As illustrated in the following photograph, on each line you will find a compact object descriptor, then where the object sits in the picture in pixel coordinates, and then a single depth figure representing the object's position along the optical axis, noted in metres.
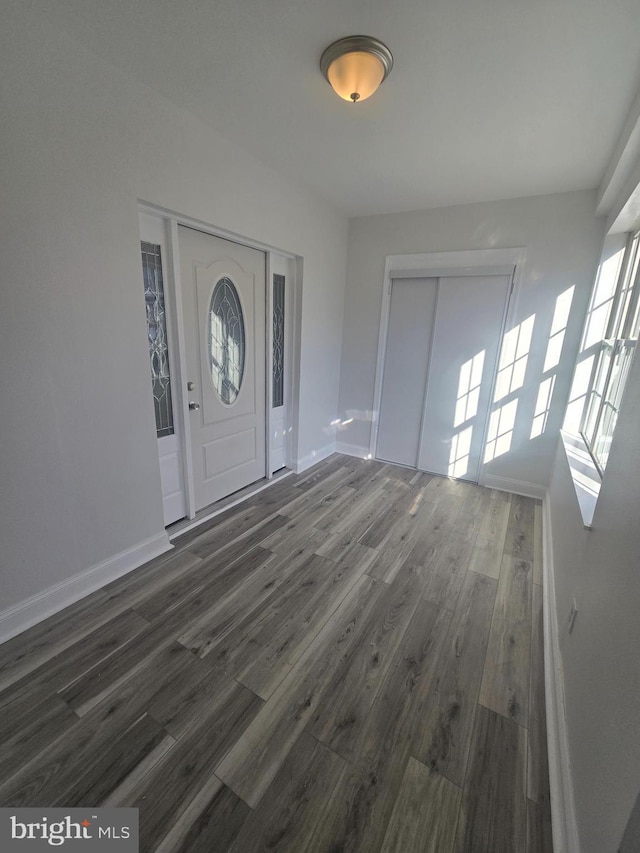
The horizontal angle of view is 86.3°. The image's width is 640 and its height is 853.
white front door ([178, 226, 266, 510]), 2.41
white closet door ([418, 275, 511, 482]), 3.23
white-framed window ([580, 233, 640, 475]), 1.88
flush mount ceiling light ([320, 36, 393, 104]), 1.44
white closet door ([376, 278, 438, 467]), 3.52
